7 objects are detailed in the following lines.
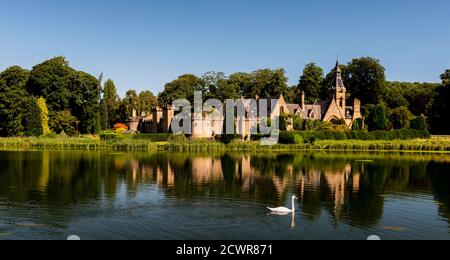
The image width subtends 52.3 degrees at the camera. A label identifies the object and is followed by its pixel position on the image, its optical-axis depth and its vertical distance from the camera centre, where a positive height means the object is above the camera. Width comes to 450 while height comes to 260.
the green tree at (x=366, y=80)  71.00 +8.54
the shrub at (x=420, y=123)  56.88 +1.42
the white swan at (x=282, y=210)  14.51 -2.44
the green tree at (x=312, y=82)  73.88 +8.41
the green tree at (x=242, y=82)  77.76 +8.74
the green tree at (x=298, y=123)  56.09 +1.26
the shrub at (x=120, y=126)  68.84 +0.86
